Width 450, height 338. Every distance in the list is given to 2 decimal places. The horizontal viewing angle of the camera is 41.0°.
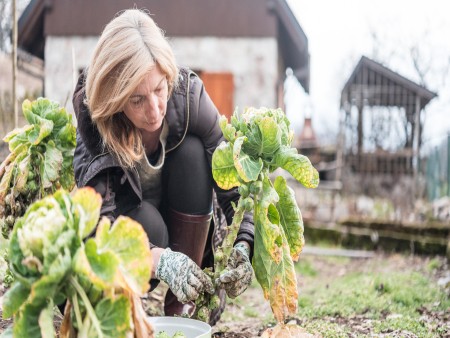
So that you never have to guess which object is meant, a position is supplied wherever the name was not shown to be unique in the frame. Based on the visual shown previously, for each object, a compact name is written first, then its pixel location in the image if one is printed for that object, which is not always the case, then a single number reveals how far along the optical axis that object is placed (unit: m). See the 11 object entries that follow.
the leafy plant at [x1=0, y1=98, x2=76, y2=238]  2.58
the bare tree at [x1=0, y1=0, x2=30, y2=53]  10.42
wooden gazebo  12.41
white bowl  2.05
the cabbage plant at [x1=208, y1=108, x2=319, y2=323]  2.03
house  9.78
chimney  17.11
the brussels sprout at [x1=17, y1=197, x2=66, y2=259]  1.38
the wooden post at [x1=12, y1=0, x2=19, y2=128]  3.40
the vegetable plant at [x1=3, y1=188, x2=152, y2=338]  1.39
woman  2.17
